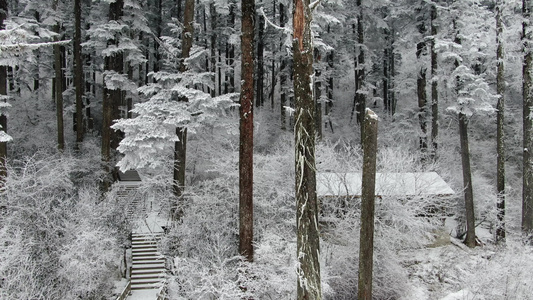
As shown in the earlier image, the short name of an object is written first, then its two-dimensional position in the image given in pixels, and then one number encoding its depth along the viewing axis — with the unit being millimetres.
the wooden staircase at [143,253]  14570
